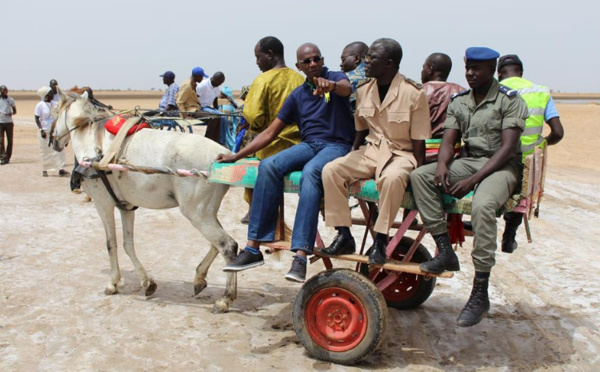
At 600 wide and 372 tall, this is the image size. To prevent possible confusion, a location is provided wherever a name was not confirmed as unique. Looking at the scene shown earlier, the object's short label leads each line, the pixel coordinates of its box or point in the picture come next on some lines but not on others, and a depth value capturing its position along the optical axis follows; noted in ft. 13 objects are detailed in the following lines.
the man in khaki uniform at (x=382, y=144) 16.65
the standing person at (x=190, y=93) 42.24
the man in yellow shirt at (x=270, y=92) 20.10
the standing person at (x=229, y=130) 40.78
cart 16.33
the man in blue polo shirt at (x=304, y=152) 17.02
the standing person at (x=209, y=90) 43.96
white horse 21.62
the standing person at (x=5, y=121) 59.82
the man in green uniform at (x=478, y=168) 15.69
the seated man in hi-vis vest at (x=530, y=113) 18.63
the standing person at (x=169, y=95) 44.78
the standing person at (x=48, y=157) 52.27
